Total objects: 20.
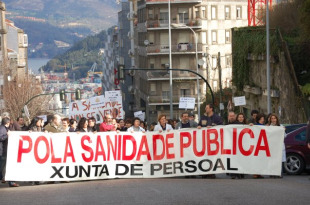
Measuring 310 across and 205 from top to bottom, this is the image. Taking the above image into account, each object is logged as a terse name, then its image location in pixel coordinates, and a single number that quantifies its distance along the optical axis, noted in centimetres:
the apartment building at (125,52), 11938
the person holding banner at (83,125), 2108
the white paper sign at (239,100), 4022
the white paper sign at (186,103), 4350
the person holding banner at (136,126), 2169
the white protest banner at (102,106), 3831
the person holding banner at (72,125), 2179
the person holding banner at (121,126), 2448
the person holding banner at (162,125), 2139
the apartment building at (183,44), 8588
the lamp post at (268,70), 4075
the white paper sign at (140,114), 4034
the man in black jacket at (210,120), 2077
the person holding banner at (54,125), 2066
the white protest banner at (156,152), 2034
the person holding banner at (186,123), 2164
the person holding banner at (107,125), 2222
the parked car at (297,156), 2350
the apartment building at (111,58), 15305
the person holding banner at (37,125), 2082
